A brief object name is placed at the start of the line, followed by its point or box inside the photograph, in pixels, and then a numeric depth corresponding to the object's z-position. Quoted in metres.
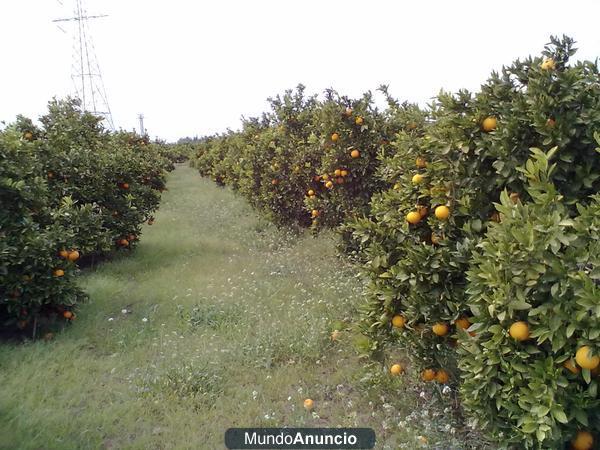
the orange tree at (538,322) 1.83
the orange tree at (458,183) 2.44
